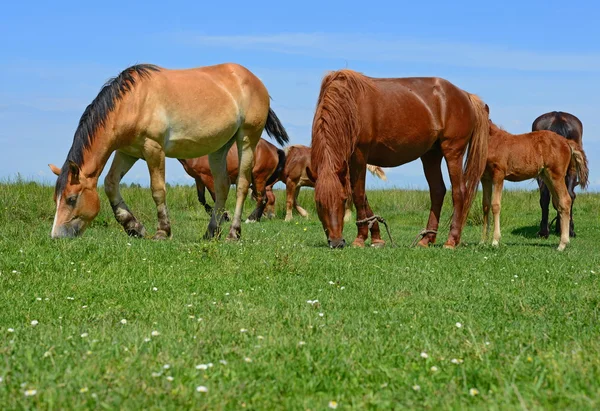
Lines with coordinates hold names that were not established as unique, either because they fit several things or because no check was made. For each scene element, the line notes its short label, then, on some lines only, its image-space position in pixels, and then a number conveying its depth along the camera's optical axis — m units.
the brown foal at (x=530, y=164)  12.50
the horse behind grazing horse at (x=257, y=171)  18.84
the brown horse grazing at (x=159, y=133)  9.52
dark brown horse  15.48
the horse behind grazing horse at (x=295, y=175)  20.27
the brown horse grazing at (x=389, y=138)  9.72
